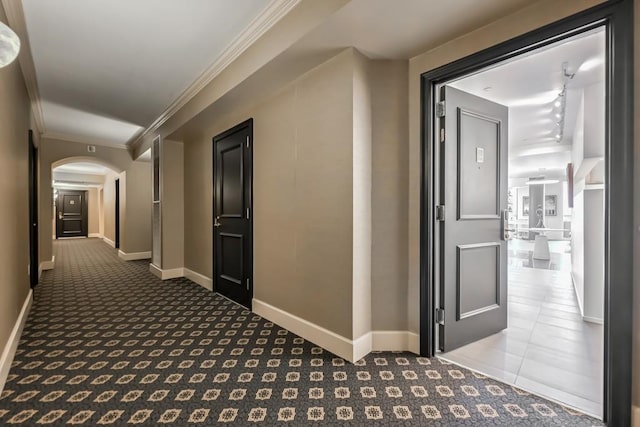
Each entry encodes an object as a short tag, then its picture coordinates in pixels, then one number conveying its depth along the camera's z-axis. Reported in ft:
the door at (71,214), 45.37
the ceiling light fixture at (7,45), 4.97
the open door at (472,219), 8.36
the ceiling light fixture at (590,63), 9.64
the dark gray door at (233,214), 12.19
